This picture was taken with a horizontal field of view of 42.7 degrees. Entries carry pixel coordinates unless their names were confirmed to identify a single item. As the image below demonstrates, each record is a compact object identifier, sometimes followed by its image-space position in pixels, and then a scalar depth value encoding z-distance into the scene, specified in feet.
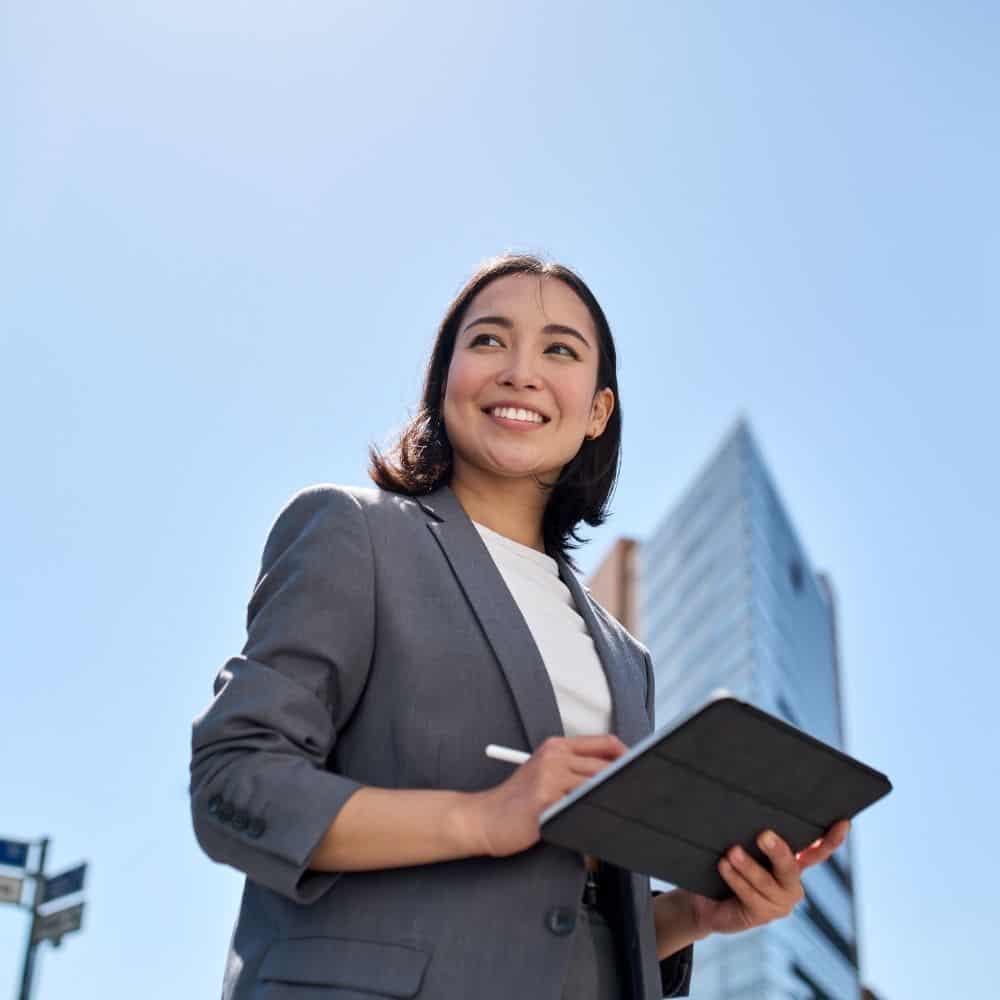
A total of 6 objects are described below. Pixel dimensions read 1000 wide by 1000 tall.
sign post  38.45
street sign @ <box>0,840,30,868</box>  39.24
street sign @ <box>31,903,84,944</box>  38.14
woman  5.07
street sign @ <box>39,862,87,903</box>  38.32
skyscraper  177.06
